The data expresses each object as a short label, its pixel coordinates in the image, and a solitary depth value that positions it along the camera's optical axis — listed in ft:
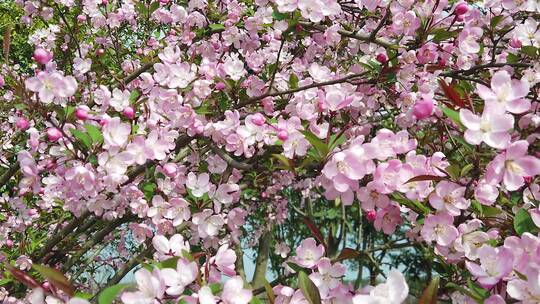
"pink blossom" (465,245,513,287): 1.53
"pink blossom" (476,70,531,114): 1.61
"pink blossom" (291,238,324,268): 1.86
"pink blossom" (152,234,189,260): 1.81
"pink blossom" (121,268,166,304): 1.47
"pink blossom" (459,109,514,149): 1.57
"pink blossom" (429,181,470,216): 1.75
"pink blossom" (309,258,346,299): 1.71
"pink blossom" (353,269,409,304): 1.42
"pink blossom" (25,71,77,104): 1.95
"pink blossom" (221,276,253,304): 1.50
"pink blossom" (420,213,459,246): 1.82
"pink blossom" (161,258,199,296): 1.52
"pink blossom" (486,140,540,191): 1.58
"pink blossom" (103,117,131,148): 1.88
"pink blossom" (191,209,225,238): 2.25
